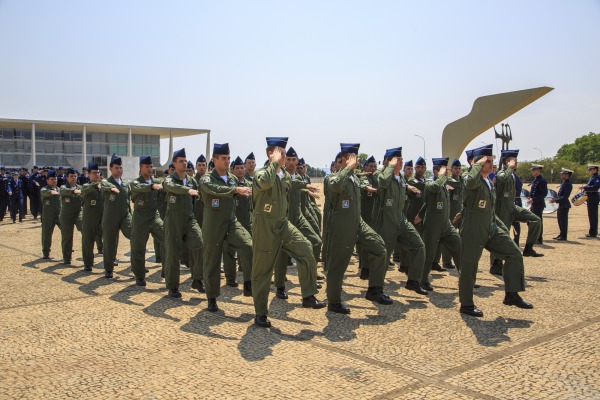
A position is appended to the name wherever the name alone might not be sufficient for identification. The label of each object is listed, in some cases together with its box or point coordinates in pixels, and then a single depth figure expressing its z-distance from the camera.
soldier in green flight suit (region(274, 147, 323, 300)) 7.74
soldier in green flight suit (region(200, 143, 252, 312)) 6.85
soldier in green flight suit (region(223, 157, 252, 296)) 8.48
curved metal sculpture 26.27
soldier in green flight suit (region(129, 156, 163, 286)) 8.41
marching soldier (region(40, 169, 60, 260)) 11.33
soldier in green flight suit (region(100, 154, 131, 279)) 9.06
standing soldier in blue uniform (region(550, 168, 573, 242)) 14.71
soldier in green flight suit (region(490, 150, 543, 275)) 8.73
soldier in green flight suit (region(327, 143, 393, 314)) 6.86
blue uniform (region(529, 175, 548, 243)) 13.70
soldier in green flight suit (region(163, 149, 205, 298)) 7.64
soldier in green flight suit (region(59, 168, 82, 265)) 10.62
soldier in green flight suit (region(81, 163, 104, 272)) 9.76
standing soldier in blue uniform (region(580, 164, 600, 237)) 15.53
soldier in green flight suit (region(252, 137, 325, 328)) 6.11
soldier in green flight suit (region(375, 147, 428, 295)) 7.81
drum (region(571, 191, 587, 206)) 15.79
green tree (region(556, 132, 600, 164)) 93.00
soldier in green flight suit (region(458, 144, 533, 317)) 6.72
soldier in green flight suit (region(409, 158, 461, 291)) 8.39
